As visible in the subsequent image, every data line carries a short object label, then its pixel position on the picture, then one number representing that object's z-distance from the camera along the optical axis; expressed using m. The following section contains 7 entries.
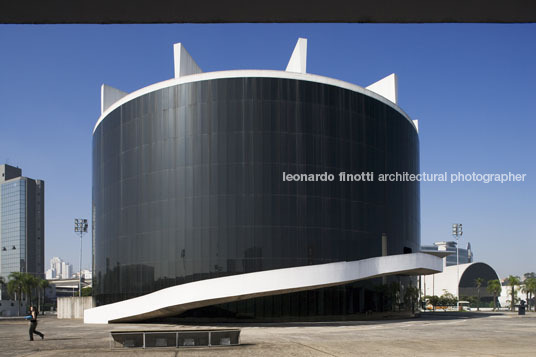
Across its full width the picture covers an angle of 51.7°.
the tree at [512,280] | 81.91
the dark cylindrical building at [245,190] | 36.16
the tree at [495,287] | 87.69
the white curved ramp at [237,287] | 32.09
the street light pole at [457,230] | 90.61
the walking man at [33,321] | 22.95
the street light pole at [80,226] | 83.86
